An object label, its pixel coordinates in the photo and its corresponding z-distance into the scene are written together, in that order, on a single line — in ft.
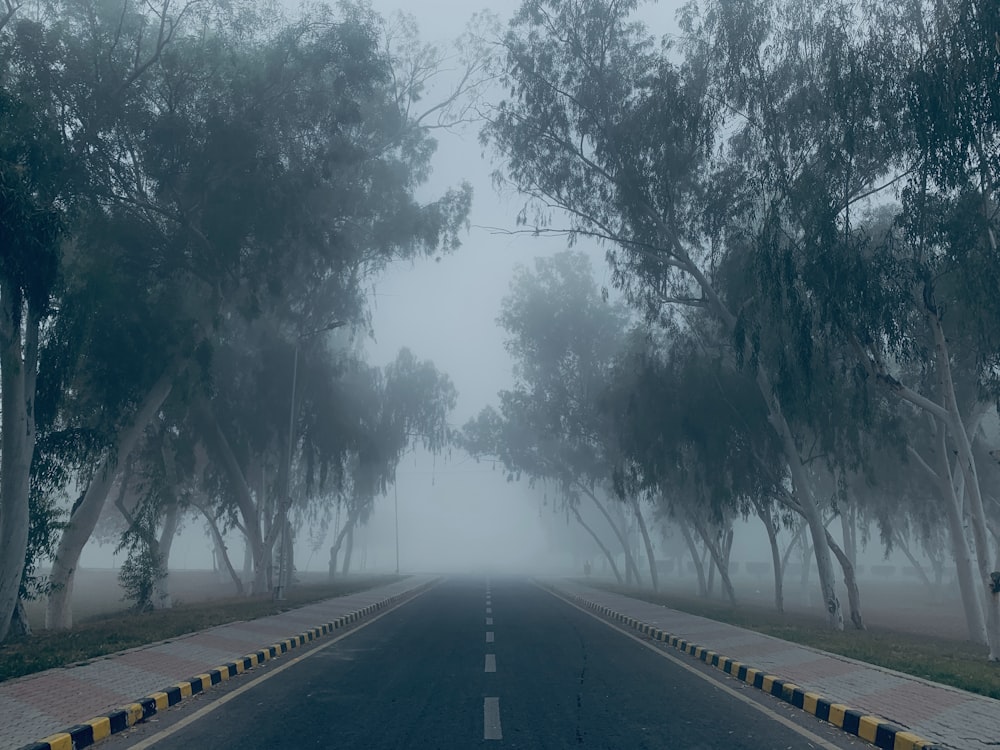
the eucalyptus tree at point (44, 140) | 39.34
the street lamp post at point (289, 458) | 88.28
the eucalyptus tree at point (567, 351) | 134.62
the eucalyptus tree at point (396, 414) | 137.18
